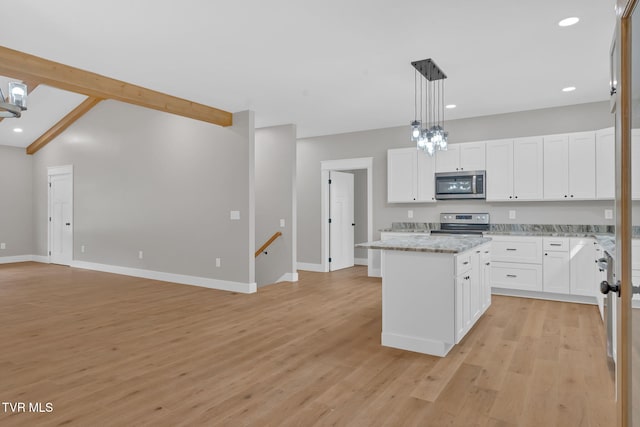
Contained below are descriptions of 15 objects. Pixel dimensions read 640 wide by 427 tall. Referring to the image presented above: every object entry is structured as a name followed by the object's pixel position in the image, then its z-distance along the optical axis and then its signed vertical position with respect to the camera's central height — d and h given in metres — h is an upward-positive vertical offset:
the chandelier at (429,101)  3.88 +1.58
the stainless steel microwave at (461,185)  5.76 +0.49
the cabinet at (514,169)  5.38 +0.69
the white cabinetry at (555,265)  4.95 -0.64
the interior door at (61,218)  8.43 -0.04
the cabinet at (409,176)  6.23 +0.68
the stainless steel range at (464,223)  5.95 -0.11
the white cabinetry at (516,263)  5.12 -0.64
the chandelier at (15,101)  3.77 +1.18
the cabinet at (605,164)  4.84 +0.68
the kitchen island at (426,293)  3.10 -0.66
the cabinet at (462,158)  5.77 +0.92
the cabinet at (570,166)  5.02 +0.68
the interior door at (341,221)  7.56 -0.09
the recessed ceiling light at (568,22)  3.03 +1.58
